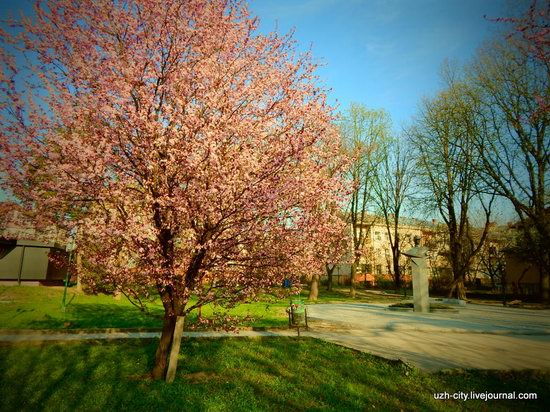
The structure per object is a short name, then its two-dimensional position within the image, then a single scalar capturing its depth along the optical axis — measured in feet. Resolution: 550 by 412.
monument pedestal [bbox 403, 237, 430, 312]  66.99
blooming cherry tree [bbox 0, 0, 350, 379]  19.19
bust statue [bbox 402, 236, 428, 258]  68.44
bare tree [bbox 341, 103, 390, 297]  104.33
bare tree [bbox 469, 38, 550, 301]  63.98
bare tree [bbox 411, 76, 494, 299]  81.15
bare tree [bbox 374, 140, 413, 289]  113.50
